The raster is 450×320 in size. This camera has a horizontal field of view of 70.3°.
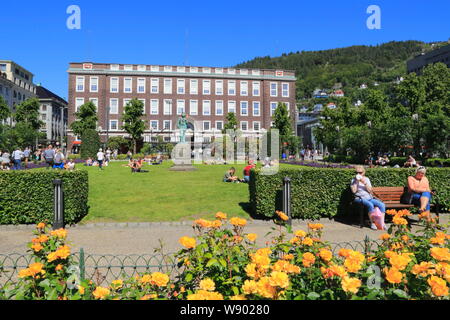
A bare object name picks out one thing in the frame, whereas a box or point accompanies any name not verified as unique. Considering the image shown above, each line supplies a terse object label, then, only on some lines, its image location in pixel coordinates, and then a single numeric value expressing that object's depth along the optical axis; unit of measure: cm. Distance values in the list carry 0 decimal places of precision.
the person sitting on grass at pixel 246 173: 1546
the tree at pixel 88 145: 4453
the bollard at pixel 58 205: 806
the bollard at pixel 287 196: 880
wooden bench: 920
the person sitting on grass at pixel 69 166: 1988
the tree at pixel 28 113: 5050
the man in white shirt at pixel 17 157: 2164
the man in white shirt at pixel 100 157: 2442
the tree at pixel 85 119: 5022
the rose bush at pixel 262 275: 235
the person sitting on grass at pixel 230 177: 1619
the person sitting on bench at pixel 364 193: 857
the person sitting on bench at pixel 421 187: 898
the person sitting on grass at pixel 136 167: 2294
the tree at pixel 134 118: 5181
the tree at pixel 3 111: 4672
